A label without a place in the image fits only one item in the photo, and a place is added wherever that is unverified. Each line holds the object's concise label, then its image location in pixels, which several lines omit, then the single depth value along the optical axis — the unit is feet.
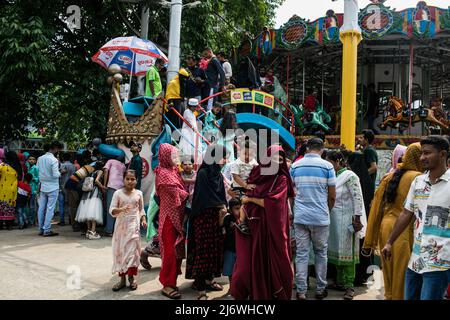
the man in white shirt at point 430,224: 9.36
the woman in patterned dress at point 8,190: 31.40
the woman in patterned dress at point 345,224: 16.26
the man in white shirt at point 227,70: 39.65
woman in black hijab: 15.42
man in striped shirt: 15.52
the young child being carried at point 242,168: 16.56
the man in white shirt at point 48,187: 28.14
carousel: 39.99
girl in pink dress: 16.30
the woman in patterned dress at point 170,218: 15.84
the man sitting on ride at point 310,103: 45.21
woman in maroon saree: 13.43
